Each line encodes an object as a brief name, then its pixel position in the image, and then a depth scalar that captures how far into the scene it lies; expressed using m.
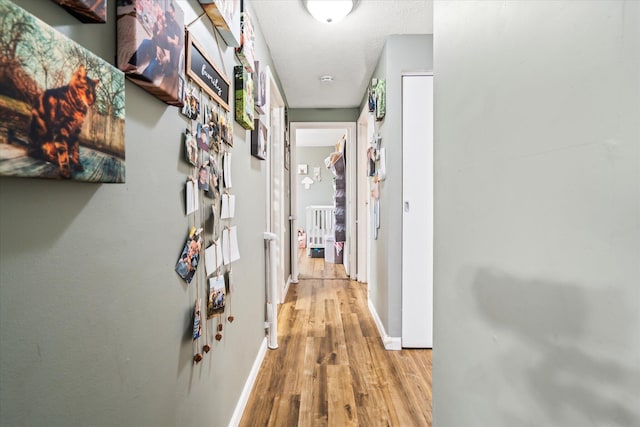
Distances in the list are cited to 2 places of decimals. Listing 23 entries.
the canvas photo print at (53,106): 0.40
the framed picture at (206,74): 0.97
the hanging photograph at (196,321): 1.03
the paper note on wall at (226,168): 1.33
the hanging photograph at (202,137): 1.07
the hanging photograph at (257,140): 1.89
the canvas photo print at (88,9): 0.51
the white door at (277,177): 3.09
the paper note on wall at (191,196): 0.98
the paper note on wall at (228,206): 1.32
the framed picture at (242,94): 1.55
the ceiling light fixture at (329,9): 1.92
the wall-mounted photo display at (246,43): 1.59
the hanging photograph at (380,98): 2.45
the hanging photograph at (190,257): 0.96
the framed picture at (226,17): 1.13
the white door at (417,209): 2.37
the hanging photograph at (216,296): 1.16
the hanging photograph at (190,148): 0.97
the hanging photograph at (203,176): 1.08
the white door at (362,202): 4.27
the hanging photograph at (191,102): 0.95
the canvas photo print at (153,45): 0.64
